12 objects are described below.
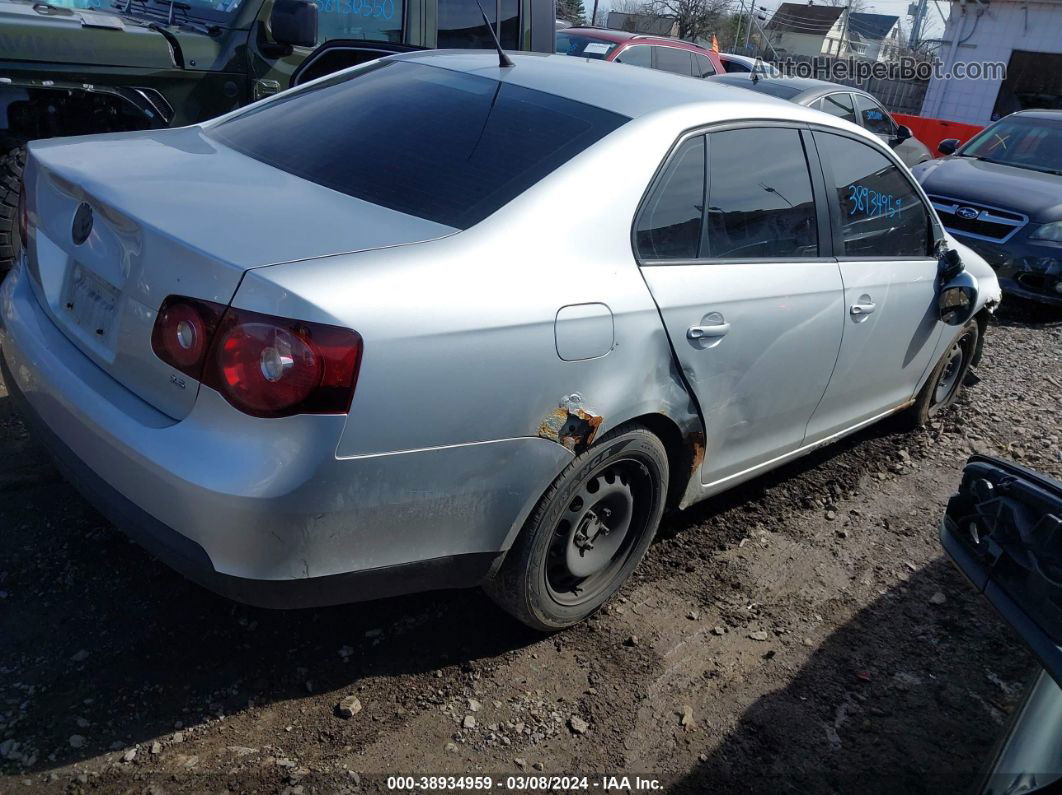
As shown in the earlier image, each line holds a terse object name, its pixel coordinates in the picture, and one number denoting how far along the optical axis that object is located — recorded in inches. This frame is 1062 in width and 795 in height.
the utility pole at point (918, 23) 1741.1
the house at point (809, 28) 2507.4
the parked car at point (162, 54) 184.1
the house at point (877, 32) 2198.6
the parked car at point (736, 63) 756.0
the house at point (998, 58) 906.7
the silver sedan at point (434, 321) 85.0
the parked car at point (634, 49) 452.1
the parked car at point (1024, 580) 69.9
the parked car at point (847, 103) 390.0
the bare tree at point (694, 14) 1664.6
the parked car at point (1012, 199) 303.4
